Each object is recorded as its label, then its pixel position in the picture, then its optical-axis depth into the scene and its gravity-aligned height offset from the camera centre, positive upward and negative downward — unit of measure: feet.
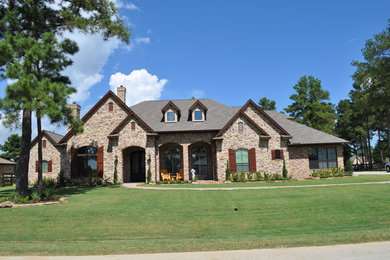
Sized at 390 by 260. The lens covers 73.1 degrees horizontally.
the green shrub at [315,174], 76.18 -6.54
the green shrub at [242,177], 69.68 -6.18
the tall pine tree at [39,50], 41.50 +18.72
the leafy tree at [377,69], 94.99 +30.18
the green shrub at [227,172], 70.51 -4.77
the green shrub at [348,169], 77.92 -5.55
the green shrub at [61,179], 70.59 -5.24
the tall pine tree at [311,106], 137.59 +24.56
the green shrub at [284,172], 71.73 -5.36
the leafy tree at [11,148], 181.20 +9.40
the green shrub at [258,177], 70.28 -6.33
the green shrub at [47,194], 46.08 -5.90
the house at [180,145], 71.15 +2.92
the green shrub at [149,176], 69.56 -5.10
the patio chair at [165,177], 72.18 -5.67
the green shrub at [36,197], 44.24 -6.12
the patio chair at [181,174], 74.65 -5.24
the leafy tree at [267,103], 168.55 +31.76
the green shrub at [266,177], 69.87 -6.37
